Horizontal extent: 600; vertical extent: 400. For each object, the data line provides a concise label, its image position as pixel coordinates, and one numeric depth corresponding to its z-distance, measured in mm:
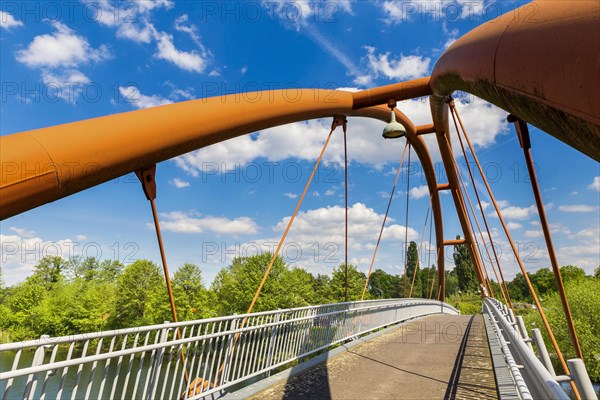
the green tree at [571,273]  57750
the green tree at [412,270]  79375
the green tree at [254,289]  35875
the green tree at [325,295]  45250
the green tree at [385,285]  88750
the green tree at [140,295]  36953
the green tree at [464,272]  84188
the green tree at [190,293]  34969
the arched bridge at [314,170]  2002
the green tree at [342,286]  44172
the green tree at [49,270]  55594
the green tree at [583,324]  24250
